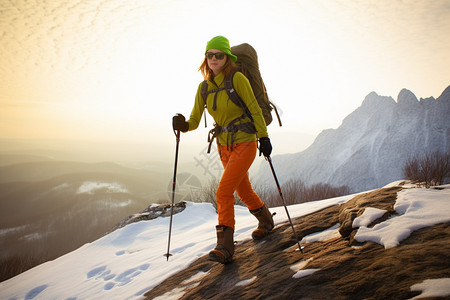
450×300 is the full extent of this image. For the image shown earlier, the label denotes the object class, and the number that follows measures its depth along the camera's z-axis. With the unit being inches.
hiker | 125.5
